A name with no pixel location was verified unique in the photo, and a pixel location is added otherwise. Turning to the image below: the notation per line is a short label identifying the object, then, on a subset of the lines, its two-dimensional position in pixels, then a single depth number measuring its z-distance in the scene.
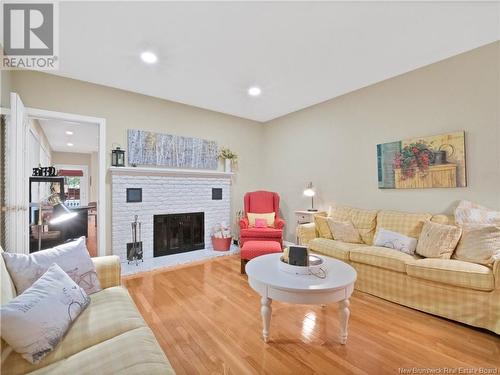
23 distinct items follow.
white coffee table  1.61
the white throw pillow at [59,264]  1.42
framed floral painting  2.65
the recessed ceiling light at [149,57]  2.60
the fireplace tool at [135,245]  3.69
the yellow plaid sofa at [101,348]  1.02
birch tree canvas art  3.78
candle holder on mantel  3.57
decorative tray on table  1.85
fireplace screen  4.02
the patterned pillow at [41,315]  1.06
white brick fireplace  3.61
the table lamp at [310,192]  4.06
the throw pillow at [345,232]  3.15
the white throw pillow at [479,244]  2.03
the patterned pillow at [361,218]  3.14
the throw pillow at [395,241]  2.59
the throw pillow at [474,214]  2.25
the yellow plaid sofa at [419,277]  1.92
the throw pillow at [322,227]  3.36
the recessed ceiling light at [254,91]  3.50
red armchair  4.29
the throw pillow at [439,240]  2.30
